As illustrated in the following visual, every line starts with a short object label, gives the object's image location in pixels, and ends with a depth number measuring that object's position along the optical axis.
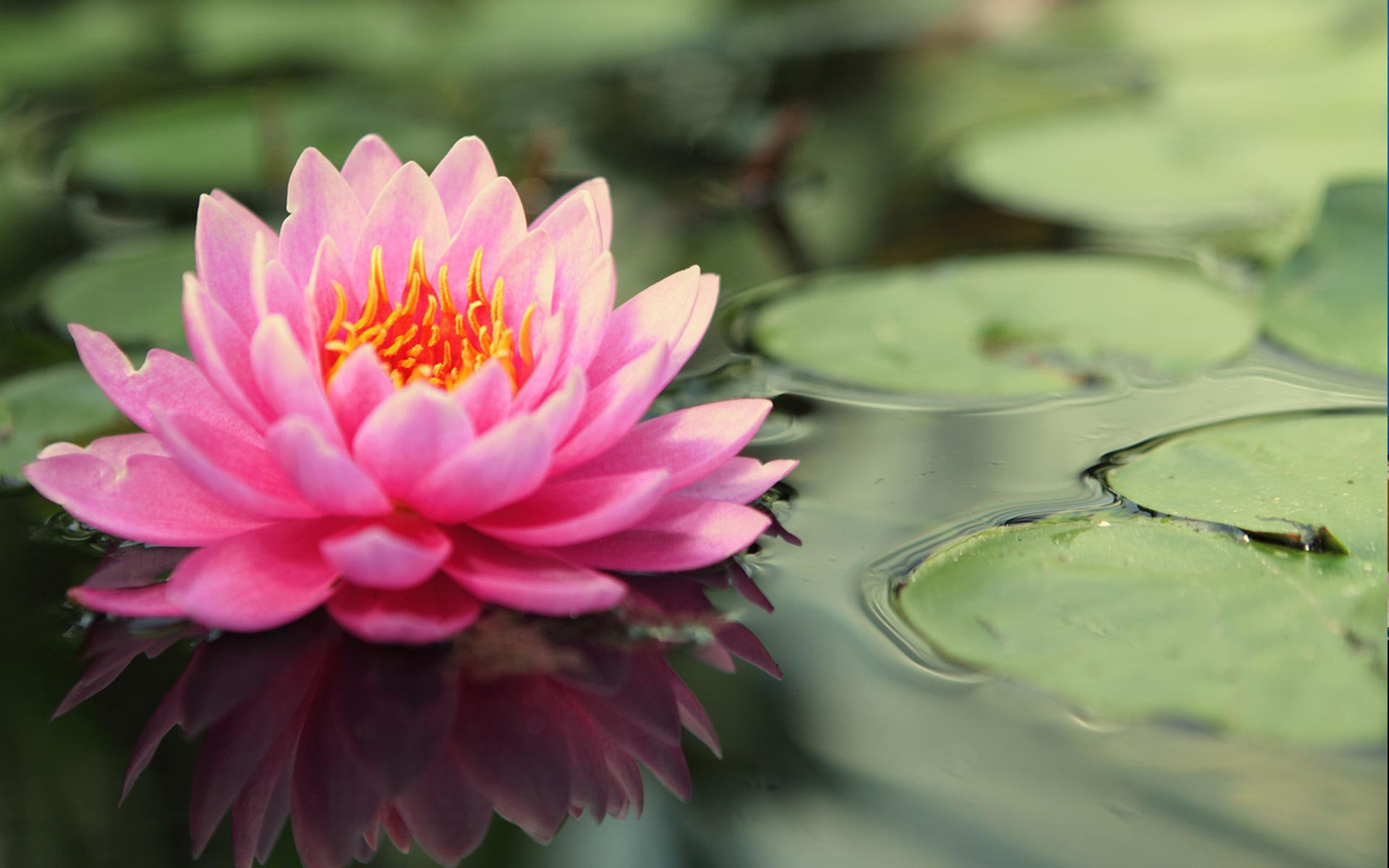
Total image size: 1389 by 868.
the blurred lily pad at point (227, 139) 1.37
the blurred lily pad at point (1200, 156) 1.28
